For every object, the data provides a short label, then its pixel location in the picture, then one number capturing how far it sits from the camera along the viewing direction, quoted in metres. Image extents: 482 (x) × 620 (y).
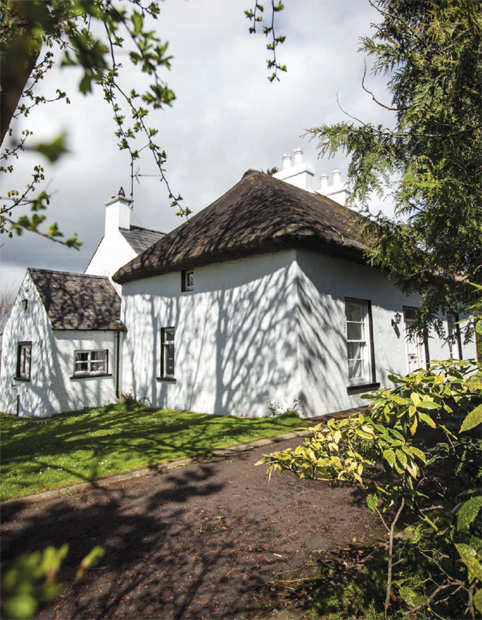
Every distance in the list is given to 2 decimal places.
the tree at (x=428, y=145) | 4.67
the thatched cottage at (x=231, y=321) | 9.17
